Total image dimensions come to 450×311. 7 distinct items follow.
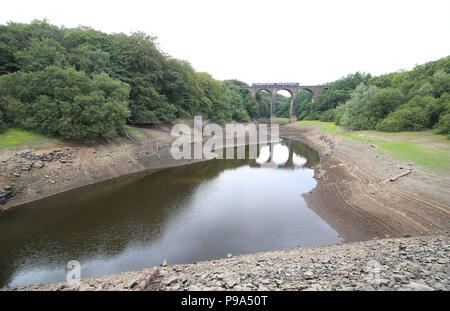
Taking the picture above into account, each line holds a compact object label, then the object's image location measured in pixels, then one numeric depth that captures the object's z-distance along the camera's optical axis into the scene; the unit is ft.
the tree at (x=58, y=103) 57.36
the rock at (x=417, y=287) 15.33
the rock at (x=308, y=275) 20.31
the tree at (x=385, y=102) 110.42
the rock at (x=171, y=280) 21.36
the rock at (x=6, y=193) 44.65
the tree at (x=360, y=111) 117.80
